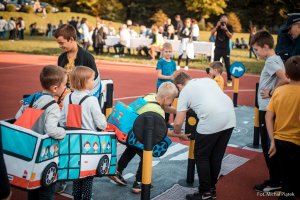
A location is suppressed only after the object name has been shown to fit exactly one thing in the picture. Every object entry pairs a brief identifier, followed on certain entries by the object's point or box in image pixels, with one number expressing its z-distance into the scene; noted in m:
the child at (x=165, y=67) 8.13
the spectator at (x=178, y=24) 25.63
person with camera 14.12
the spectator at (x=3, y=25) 35.08
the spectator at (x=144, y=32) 27.97
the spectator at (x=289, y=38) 5.73
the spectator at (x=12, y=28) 34.81
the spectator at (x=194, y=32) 24.13
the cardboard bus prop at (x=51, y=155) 3.50
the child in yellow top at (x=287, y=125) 4.16
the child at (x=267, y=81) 4.96
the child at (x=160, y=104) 4.63
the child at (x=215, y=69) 7.03
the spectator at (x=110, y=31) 28.70
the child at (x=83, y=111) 4.25
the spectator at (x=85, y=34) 25.05
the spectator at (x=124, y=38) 23.59
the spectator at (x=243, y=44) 34.72
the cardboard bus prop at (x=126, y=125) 4.49
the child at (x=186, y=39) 19.27
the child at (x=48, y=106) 3.69
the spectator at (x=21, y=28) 35.34
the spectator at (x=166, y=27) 26.24
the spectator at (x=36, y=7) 51.79
